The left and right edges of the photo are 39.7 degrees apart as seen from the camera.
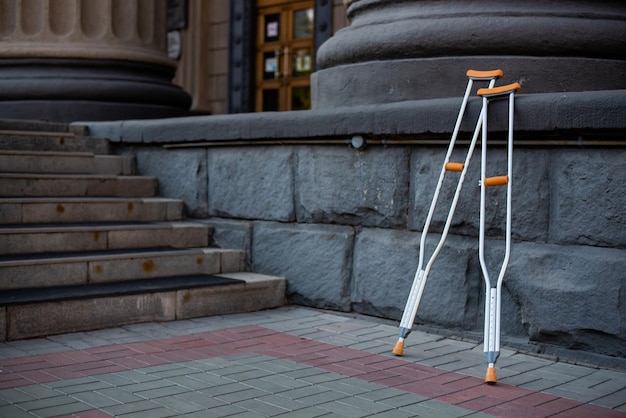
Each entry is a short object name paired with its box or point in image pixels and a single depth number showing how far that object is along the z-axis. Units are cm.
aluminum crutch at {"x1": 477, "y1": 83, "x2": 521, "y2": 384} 399
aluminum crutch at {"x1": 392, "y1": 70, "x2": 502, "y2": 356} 439
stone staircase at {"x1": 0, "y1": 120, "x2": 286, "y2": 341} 493
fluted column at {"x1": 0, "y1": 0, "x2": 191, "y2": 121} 783
